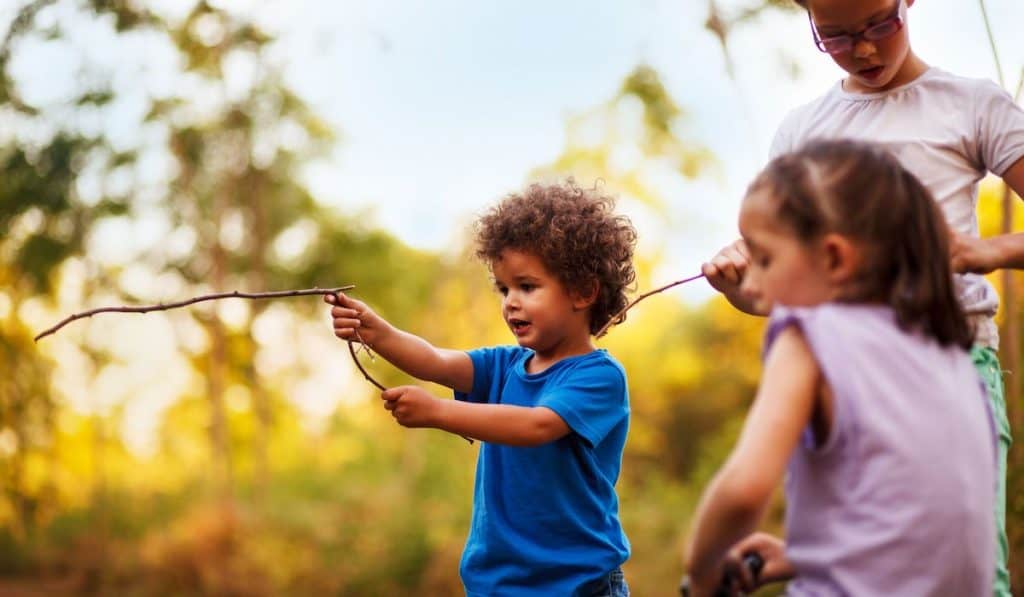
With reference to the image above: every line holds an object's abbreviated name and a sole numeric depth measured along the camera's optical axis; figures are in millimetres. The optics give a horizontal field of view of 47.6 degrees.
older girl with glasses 2135
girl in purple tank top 1520
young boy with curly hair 2494
